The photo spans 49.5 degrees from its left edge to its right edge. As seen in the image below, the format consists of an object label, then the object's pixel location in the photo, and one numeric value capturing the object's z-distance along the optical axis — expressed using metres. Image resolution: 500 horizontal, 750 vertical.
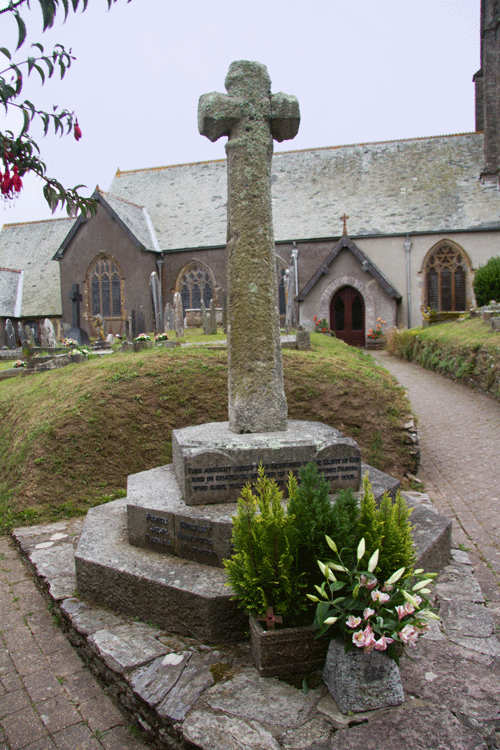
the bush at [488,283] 18.22
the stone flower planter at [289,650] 2.88
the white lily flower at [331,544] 2.74
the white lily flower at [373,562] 2.63
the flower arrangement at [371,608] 2.51
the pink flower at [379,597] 2.53
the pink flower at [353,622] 2.51
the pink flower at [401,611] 2.51
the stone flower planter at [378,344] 23.05
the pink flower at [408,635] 2.49
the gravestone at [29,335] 17.47
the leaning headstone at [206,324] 16.25
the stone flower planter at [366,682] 2.61
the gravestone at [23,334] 17.75
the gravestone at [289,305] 18.12
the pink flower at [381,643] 2.45
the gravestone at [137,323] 15.71
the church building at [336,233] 23.64
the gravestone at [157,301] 19.27
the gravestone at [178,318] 17.06
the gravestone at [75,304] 25.70
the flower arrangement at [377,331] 23.07
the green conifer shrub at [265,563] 2.86
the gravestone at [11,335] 22.11
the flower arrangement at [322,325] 23.12
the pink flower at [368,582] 2.60
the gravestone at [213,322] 16.28
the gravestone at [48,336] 15.28
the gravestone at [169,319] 18.27
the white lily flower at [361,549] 2.69
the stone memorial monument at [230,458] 3.59
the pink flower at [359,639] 2.46
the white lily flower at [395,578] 2.61
